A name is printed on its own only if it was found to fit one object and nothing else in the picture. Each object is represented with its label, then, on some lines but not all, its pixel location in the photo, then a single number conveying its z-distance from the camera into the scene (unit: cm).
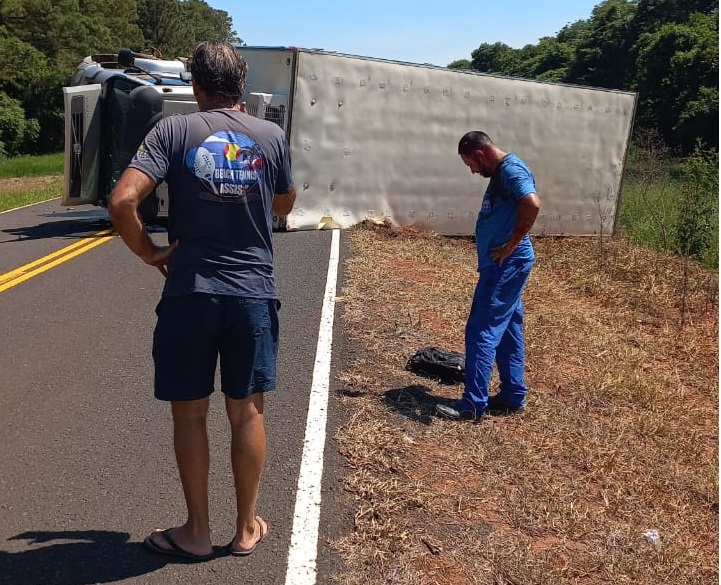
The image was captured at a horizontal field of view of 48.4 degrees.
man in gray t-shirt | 308
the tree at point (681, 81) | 3669
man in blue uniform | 516
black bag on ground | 611
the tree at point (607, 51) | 5934
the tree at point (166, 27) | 7181
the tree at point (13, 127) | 4141
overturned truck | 1242
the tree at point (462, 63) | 12940
